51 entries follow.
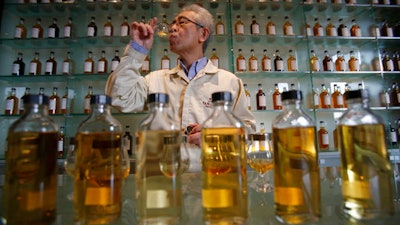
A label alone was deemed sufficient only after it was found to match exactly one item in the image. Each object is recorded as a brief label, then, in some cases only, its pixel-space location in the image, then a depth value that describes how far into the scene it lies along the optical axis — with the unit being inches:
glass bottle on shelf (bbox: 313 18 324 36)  89.0
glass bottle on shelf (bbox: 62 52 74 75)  79.7
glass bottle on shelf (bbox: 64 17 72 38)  81.1
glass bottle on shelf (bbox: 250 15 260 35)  86.3
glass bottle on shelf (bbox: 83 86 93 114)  77.9
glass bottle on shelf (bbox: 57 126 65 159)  74.0
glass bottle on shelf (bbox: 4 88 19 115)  77.6
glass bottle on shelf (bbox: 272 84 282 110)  82.7
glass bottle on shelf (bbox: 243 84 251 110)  83.8
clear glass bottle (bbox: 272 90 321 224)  12.7
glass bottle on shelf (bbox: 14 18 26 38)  82.1
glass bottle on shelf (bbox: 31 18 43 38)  82.1
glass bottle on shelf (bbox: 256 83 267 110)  82.0
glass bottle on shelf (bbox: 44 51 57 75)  80.4
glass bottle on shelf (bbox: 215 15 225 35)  84.1
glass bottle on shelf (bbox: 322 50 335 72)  88.9
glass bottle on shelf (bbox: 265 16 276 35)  86.7
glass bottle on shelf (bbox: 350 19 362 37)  89.5
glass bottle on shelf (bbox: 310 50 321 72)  85.0
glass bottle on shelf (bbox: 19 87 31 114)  81.5
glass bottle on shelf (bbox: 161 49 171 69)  79.7
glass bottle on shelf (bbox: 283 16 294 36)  87.9
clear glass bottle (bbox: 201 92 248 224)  12.5
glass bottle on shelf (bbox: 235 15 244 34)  85.1
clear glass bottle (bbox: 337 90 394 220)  12.8
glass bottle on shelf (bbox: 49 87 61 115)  76.3
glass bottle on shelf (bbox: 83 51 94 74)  79.2
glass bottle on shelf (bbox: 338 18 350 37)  88.9
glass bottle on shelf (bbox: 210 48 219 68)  83.4
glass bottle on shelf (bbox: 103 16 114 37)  81.8
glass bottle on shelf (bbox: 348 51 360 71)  87.8
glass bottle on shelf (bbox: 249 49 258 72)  83.0
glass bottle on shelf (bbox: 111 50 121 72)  80.4
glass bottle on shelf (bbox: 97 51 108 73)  79.0
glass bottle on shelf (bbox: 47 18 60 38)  81.8
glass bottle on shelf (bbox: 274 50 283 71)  84.1
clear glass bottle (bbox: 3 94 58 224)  11.6
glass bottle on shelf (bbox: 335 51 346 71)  86.9
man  47.5
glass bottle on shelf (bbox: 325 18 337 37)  87.9
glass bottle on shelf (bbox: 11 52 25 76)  79.2
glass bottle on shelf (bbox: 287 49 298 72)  85.4
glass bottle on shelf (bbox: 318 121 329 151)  81.0
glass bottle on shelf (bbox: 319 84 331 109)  84.4
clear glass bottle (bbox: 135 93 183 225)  12.3
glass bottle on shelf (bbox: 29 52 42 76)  80.5
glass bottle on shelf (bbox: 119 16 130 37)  82.4
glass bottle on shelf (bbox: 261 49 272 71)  82.8
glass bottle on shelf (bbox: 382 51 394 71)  87.7
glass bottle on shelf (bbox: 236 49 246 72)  81.4
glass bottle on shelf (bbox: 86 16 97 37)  81.5
